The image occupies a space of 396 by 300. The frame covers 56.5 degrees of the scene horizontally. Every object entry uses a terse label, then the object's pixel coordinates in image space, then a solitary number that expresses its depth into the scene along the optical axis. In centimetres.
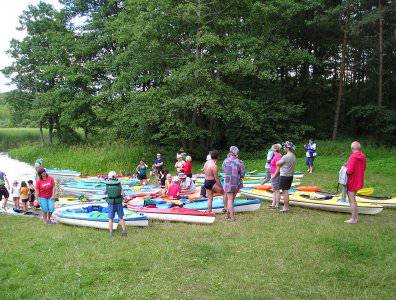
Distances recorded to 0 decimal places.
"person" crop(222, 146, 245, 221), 909
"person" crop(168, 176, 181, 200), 1205
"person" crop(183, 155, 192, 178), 1358
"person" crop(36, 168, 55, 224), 948
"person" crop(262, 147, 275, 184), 1199
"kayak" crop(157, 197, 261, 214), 1035
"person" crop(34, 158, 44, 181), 950
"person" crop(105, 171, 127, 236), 820
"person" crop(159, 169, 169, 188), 1509
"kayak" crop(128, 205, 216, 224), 920
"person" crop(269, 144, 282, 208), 1009
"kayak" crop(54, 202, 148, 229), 902
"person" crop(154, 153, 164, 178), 1663
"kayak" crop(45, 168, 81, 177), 2105
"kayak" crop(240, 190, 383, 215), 946
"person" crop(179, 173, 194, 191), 1335
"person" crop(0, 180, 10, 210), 1212
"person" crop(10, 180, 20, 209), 1236
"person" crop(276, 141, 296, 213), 947
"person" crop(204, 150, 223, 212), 944
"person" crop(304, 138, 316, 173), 1673
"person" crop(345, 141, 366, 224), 825
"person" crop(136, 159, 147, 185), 1673
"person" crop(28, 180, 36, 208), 1251
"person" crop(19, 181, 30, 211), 1216
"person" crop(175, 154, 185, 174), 1386
